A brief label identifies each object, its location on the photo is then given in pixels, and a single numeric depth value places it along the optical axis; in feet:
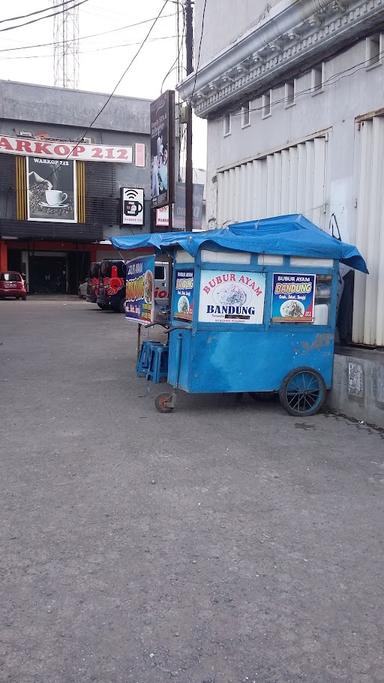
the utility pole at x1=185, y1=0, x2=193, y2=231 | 46.57
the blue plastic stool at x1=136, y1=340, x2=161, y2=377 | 27.78
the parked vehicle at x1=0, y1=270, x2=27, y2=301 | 111.45
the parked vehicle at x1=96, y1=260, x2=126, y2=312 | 79.09
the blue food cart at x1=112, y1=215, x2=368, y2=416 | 23.88
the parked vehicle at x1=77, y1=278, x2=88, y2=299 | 114.99
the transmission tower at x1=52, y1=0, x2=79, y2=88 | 135.65
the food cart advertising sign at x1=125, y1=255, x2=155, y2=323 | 27.68
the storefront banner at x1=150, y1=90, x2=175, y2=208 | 53.16
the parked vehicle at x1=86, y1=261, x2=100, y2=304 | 84.74
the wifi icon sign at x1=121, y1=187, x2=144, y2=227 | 132.05
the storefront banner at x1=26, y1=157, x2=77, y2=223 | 123.44
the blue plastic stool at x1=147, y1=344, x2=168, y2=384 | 26.66
